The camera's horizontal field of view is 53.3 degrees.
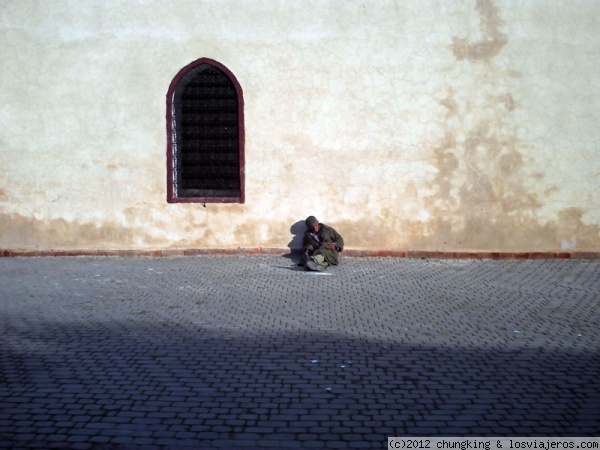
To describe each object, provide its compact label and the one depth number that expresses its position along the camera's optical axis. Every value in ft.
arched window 37.09
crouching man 33.04
